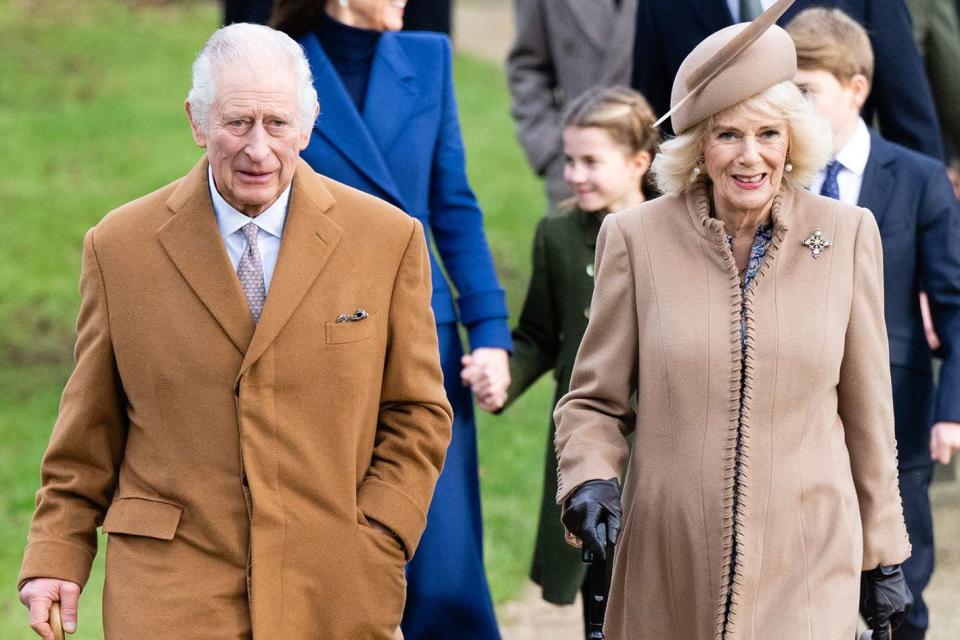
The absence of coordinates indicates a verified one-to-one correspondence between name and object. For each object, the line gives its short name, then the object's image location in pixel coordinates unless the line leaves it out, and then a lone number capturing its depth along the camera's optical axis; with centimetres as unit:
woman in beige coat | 810
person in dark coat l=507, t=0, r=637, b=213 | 1445
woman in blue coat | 1018
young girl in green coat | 1116
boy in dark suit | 1054
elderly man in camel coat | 787
